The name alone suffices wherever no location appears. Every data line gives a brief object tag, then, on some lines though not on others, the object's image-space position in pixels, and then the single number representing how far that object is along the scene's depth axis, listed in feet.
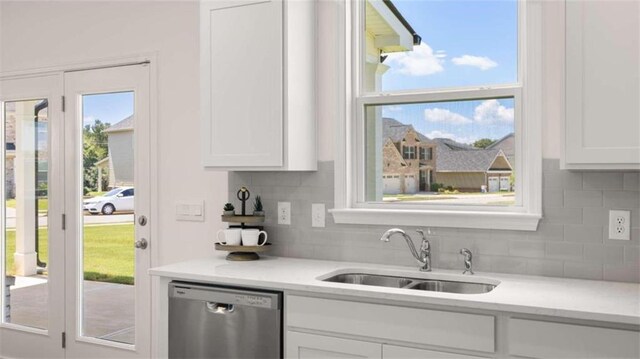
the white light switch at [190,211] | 11.47
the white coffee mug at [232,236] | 10.14
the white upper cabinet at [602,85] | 7.36
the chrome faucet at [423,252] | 9.12
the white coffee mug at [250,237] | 10.08
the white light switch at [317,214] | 10.29
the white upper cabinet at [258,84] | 9.57
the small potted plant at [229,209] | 10.31
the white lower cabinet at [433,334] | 6.70
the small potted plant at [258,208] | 10.36
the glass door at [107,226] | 12.10
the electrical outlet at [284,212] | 10.57
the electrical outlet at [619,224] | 8.23
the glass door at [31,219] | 13.17
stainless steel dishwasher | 8.36
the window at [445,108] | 9.11
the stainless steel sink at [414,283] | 8.66
